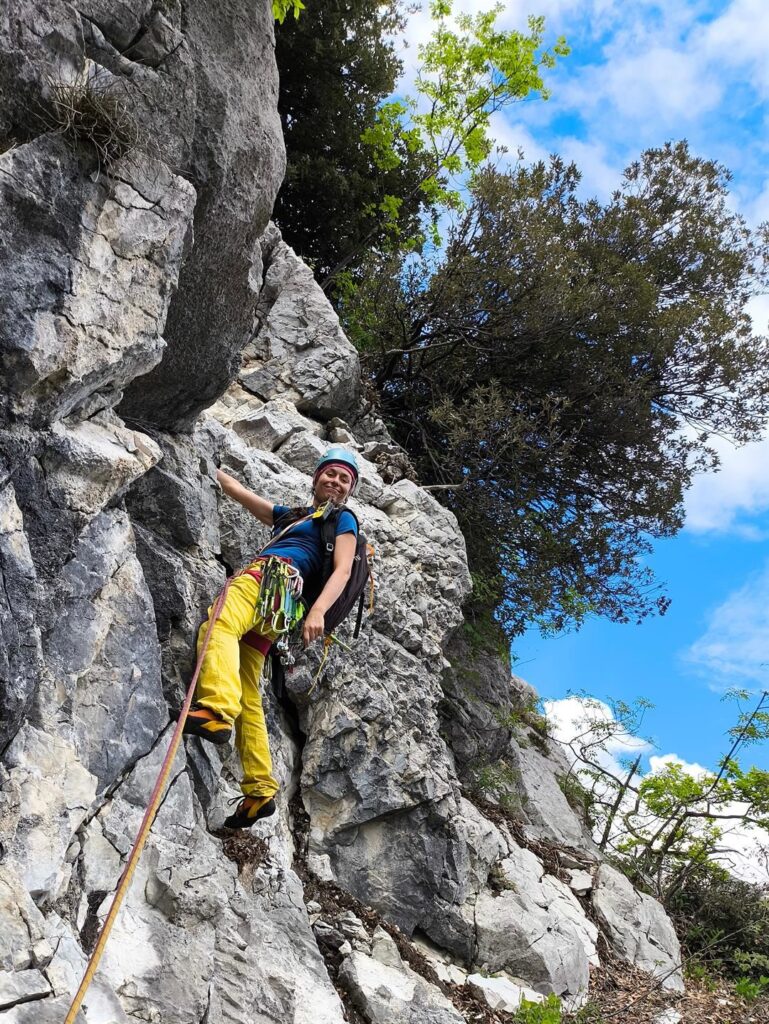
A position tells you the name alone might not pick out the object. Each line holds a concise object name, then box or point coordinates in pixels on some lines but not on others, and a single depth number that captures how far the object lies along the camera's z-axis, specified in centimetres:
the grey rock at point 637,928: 850
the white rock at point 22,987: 312
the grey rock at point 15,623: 358
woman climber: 482
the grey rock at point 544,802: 987
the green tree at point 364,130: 1238
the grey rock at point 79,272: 388
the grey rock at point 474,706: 933
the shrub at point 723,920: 1027
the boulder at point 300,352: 897
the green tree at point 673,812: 1143
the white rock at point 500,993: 623
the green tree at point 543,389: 1140
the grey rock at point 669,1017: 728
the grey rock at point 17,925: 323
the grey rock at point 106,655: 419
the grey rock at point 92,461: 412
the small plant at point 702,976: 917
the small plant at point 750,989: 866
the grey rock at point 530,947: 685
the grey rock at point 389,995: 515
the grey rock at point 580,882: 886
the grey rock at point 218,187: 501
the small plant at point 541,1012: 586
